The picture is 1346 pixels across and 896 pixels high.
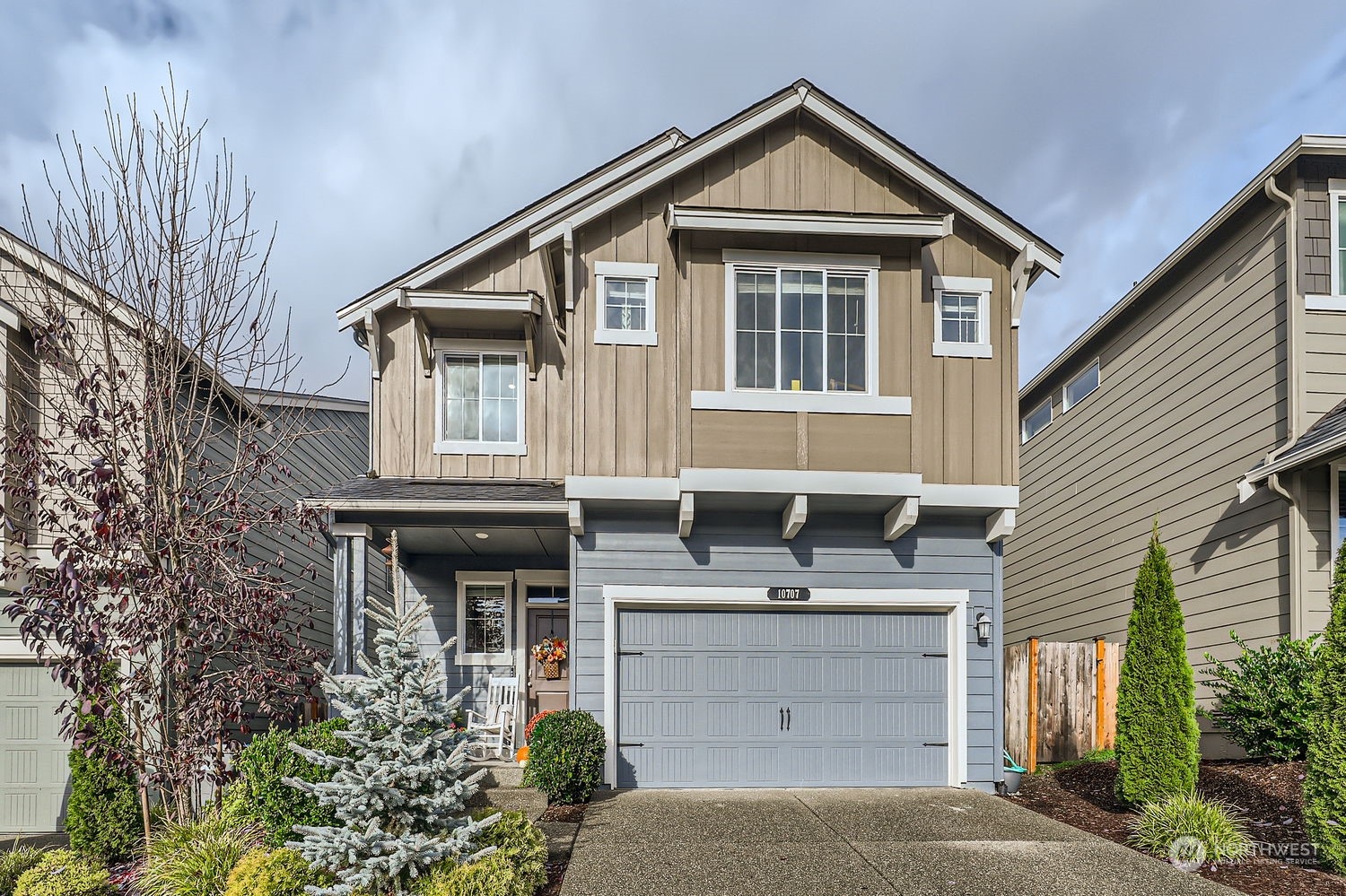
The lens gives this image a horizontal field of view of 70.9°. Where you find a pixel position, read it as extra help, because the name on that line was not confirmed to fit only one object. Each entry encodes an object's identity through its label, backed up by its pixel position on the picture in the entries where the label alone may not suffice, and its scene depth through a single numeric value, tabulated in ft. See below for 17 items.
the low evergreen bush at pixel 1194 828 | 22.99
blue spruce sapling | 18.97
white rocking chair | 35.19
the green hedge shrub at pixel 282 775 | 21.75
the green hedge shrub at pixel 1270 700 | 28.91
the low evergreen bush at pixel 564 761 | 28.35
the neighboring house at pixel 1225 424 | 32.30
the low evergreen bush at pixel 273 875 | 19.51
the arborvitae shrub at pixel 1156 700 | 26.09
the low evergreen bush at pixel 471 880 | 18.94
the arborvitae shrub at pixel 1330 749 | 21.25
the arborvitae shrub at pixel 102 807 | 26.12
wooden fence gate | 38.17
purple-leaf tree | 24.57
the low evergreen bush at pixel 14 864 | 24.41
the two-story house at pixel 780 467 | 31.09
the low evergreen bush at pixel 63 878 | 22.90
